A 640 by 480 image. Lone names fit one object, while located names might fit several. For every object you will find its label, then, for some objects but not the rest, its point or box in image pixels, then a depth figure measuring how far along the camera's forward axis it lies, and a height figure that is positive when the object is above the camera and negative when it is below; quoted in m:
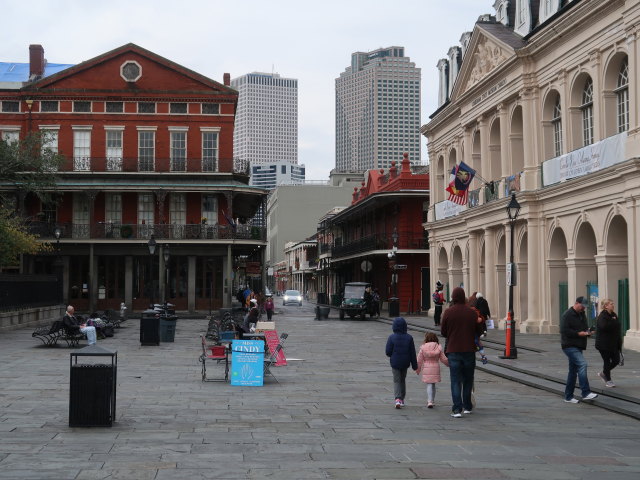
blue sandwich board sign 15.68 -1.29
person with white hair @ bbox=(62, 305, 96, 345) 23.19 -0.89
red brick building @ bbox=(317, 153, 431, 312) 53.00 +3.79
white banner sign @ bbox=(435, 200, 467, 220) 42.06 +4.51
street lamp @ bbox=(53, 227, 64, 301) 38.99 +1.29
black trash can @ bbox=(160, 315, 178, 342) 26.75 -1.10
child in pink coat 12.97 -1.04
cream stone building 25.23 +5.14
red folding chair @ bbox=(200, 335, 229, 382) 16.39 -1.30
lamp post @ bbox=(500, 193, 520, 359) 21.17 -0.83
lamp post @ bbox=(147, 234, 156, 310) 34.25 +2.10
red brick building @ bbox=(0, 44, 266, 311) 48.78 +7.32
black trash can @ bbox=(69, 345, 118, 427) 10.75 -1.25
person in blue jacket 13.05 -0.94
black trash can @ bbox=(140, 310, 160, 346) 25.12 -1.06
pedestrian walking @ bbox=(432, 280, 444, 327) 35.47 -0.35
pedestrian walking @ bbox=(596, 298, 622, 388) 14.76 -0.72
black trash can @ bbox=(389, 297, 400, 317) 44.69 -0.65
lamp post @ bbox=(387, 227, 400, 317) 45.06 +1.21
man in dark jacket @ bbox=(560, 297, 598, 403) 13.32 -0.74
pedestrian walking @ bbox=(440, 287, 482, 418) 12.38 -0.78
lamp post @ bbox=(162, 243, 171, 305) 46.76 +0.81
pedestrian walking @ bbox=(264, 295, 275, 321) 41.88 -0.58
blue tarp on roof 53.38 +15.07
